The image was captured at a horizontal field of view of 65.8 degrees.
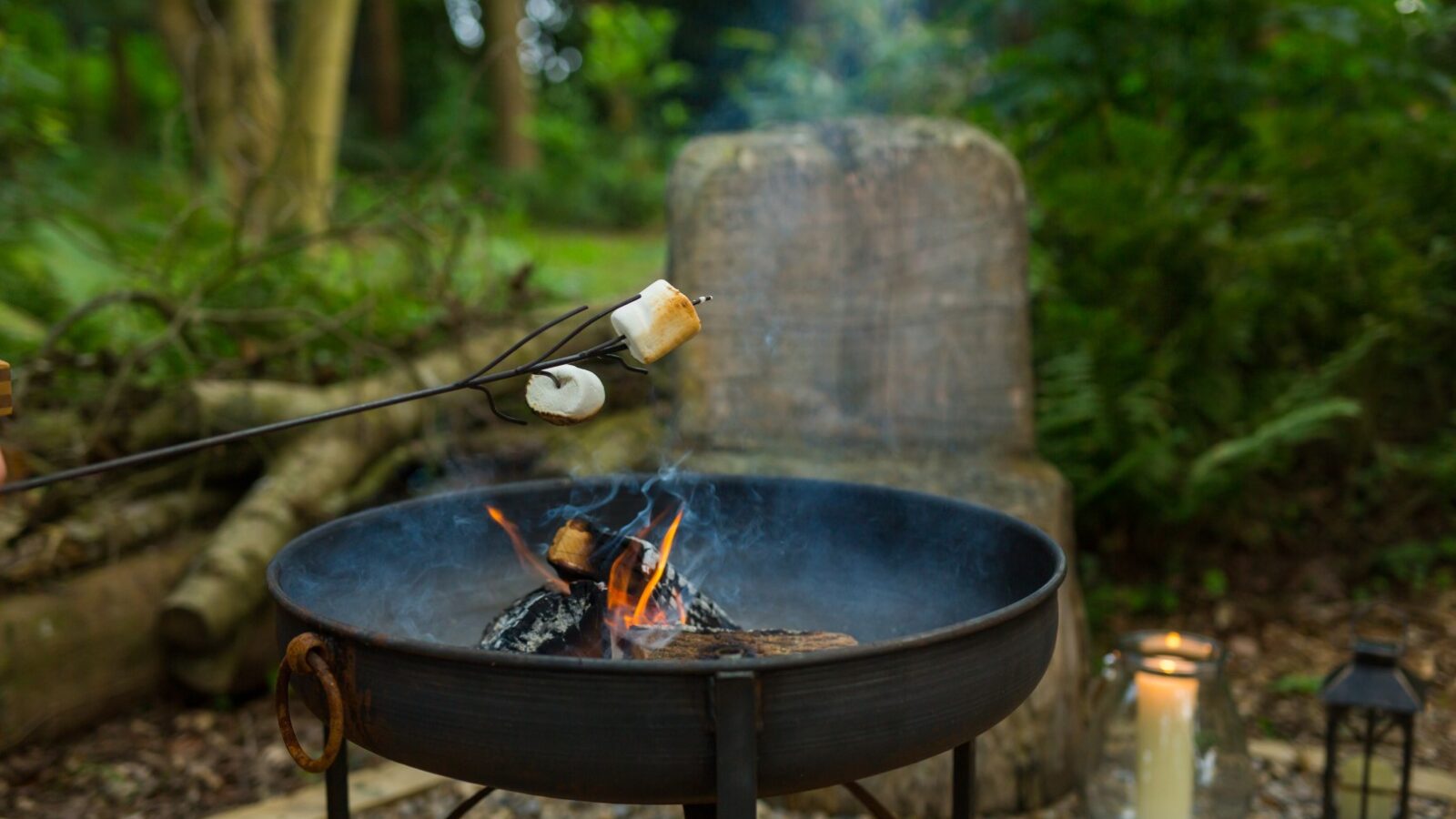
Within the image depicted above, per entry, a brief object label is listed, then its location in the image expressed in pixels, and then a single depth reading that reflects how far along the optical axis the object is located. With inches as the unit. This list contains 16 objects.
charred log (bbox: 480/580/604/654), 59.7
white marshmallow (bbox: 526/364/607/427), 48.5
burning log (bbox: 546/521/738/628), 60.6
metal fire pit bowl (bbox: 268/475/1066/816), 43.9
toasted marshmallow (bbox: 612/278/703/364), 47.1
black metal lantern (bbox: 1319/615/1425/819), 79.5
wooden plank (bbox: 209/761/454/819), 90.0
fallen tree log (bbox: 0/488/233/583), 102.7
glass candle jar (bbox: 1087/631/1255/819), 81.8
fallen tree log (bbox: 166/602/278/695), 109.3
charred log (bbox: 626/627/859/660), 55.8
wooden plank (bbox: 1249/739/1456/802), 93.7
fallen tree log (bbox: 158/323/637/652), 105.6
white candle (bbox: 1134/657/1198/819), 81.7
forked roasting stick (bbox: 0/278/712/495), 46.8
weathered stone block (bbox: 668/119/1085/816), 109.0
